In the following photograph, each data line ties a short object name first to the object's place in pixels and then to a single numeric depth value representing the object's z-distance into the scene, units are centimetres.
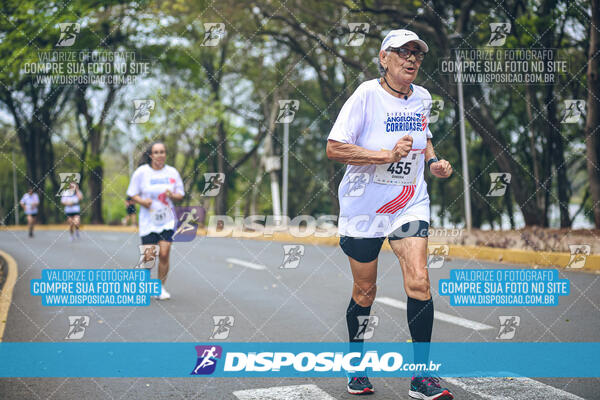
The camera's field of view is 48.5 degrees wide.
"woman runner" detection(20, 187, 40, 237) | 2099
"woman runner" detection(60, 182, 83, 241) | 1806
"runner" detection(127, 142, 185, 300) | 763
